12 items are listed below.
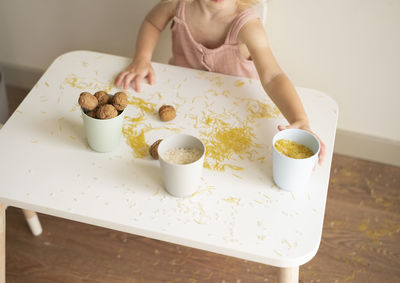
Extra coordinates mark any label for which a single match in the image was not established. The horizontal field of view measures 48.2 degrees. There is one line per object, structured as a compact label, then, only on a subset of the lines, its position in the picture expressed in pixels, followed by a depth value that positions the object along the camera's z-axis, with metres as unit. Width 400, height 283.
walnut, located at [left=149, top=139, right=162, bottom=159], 0.93
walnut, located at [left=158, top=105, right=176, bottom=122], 1.02
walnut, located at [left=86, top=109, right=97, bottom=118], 0.91
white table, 0.81
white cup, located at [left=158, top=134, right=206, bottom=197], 0.82
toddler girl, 1.15
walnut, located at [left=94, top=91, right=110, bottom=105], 0.94
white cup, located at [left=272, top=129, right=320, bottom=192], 0.84
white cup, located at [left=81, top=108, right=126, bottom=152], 0.89
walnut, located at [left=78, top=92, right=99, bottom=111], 0.89
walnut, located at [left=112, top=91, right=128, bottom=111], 0.91
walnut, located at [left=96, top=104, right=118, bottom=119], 0.90
